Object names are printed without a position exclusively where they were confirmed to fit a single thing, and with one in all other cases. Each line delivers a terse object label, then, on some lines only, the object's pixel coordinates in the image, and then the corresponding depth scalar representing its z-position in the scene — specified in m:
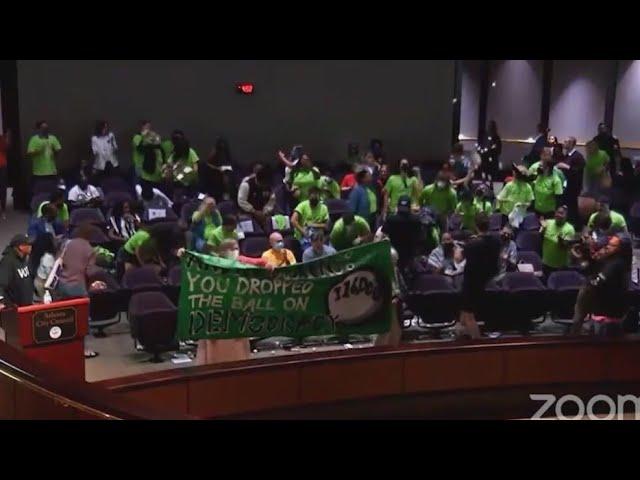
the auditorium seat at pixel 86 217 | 12.24
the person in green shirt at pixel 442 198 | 12.66
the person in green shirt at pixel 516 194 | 13.19
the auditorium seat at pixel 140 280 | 9.81
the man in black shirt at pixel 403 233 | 10.41
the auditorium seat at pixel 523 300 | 10.18
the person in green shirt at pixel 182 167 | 14.73
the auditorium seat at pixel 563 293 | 10.36
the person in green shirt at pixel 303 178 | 13.66
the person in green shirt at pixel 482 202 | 12.48
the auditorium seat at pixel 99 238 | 11.43
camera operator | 8.83
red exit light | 17.52
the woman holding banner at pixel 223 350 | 8.48
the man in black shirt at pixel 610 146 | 15.81
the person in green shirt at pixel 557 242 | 11.05
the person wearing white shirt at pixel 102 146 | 15.82
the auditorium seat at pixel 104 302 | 9.84
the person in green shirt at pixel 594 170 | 15.00
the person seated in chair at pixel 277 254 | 9.45
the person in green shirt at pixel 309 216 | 11.58
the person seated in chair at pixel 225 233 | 10.14
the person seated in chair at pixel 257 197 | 12.71
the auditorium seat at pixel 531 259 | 11.00
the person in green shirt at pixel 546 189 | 13.29
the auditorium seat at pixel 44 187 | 13.95
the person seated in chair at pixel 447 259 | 10.66
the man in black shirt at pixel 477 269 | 9.55
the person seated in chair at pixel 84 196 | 13.12
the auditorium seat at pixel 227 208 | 12.97
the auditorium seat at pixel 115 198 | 13.30
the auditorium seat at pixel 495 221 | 12.50
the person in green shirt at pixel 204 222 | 10.86
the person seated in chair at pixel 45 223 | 10.17
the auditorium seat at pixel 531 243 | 11.92
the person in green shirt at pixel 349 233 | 10.66
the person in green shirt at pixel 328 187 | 13.77
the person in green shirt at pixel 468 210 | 12.19
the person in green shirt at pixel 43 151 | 15.12
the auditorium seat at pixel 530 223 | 12.79
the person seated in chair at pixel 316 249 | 9.98
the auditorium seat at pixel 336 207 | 13.09
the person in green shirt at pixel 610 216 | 10.67
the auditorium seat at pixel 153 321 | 9.20
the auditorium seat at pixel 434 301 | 10.08
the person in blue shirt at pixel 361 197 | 12.65
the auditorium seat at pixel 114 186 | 14.68
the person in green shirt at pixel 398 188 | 13.30
